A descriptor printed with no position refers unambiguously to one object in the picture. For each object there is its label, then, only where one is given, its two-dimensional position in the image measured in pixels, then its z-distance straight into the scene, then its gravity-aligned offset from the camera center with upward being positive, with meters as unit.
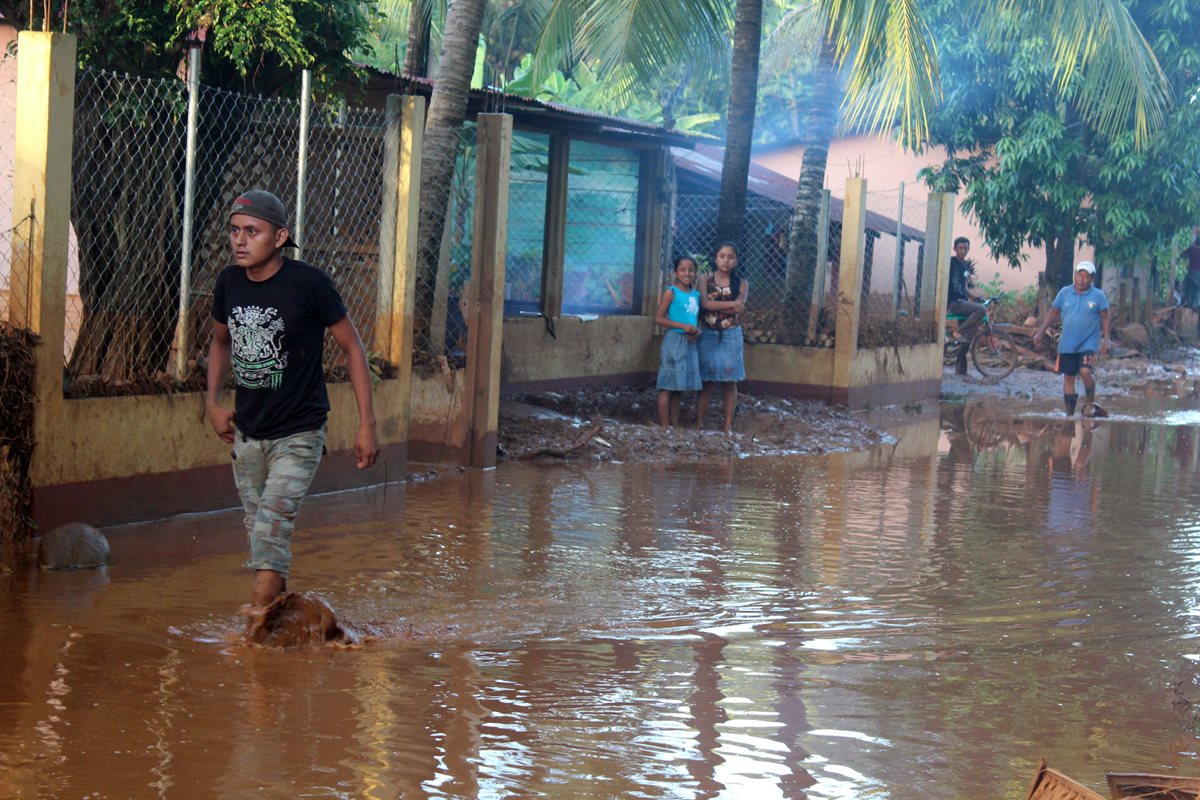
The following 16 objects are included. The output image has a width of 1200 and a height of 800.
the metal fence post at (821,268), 15.98 +1.10
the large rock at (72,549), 6.66 -1.08
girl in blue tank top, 12.52 +0.16
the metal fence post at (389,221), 9.62 +0.82
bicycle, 21.22 +0.39
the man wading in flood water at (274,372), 5.55 -0.15
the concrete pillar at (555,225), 15.00 +1.33
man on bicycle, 20.55 +1.11
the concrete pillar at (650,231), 16.33 +1.43
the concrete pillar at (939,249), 18.47 +1.61
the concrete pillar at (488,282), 10.39 +0.47
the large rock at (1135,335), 27.45 +0.89
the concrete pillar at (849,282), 15.88 +0.95
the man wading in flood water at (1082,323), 15.94 +0.63
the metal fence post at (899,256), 17.48 +1.41
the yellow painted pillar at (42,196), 7.06 +0.62
